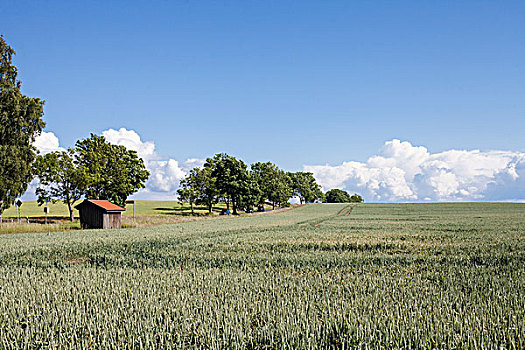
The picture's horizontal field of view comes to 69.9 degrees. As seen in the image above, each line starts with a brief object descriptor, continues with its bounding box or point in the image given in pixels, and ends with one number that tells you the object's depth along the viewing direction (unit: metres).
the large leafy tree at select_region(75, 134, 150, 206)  52.59
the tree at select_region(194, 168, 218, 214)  74.25
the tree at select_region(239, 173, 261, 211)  76.50
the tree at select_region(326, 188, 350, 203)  194.12
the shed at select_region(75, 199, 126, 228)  37.38
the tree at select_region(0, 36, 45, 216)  35.38
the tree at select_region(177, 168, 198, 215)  73.62
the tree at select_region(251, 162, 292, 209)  103.56
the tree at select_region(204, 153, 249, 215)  75.25
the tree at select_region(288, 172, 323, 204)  143.50
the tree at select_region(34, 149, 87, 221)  46.84
